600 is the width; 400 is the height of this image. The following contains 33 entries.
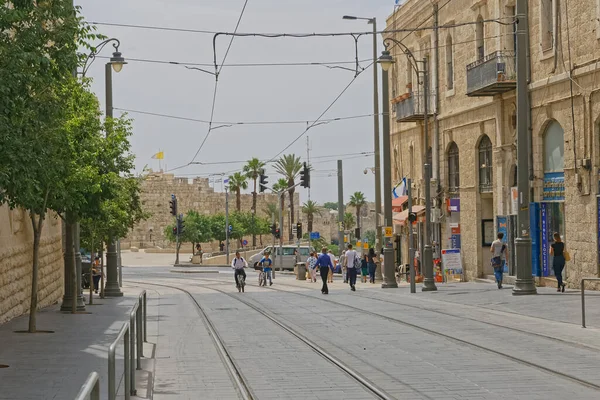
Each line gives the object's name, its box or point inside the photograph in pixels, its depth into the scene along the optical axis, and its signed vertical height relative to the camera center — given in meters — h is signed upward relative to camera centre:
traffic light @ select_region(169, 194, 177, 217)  77.54 +4.06
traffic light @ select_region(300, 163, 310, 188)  58.22 +4.51
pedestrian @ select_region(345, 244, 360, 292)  36.72 -0.08
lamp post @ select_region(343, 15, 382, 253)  44.50 +5.69
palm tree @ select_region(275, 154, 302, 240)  106.81 +9.40
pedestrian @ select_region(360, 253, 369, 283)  47.28 -0.27
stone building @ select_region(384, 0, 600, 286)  30.67 +4.69
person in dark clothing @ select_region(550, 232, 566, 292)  28.56 +0.18
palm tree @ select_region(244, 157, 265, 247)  115.31 +9.90
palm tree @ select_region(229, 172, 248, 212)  119.25 +8.74
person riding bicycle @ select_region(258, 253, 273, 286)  44.12 -0.02
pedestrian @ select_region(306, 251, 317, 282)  49.19 -0.09
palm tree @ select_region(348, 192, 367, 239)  127.88 +7.28
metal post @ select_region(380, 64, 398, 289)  38.31 +2.54
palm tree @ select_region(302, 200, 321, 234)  118.75 +5.86
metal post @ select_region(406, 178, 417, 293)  33.53 -0.24
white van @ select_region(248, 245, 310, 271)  69.75 +0.48
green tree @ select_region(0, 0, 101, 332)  12.92 +2.34
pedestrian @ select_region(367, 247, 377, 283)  44.91 -0.06
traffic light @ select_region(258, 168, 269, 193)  60.32 +4.45
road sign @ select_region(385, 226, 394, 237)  38.28 +1.06
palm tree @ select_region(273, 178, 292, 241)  113.94 +8.27
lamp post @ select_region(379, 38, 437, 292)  33.83 +1.16
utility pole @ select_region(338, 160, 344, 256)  64.44 +4.37
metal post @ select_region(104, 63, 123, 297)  34.09 +0.15
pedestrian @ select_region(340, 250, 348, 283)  44.97 -0.01
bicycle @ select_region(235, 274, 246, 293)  39.22 -0.62
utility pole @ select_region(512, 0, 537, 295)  28.06 +2.00
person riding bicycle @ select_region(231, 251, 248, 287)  39.44 -0.05
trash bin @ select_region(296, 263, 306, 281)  52.97 -0.37
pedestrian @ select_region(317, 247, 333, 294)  34.03 -0.06
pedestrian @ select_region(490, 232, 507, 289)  33.16 +0.07
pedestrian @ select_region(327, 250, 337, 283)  47.59 -0.62
